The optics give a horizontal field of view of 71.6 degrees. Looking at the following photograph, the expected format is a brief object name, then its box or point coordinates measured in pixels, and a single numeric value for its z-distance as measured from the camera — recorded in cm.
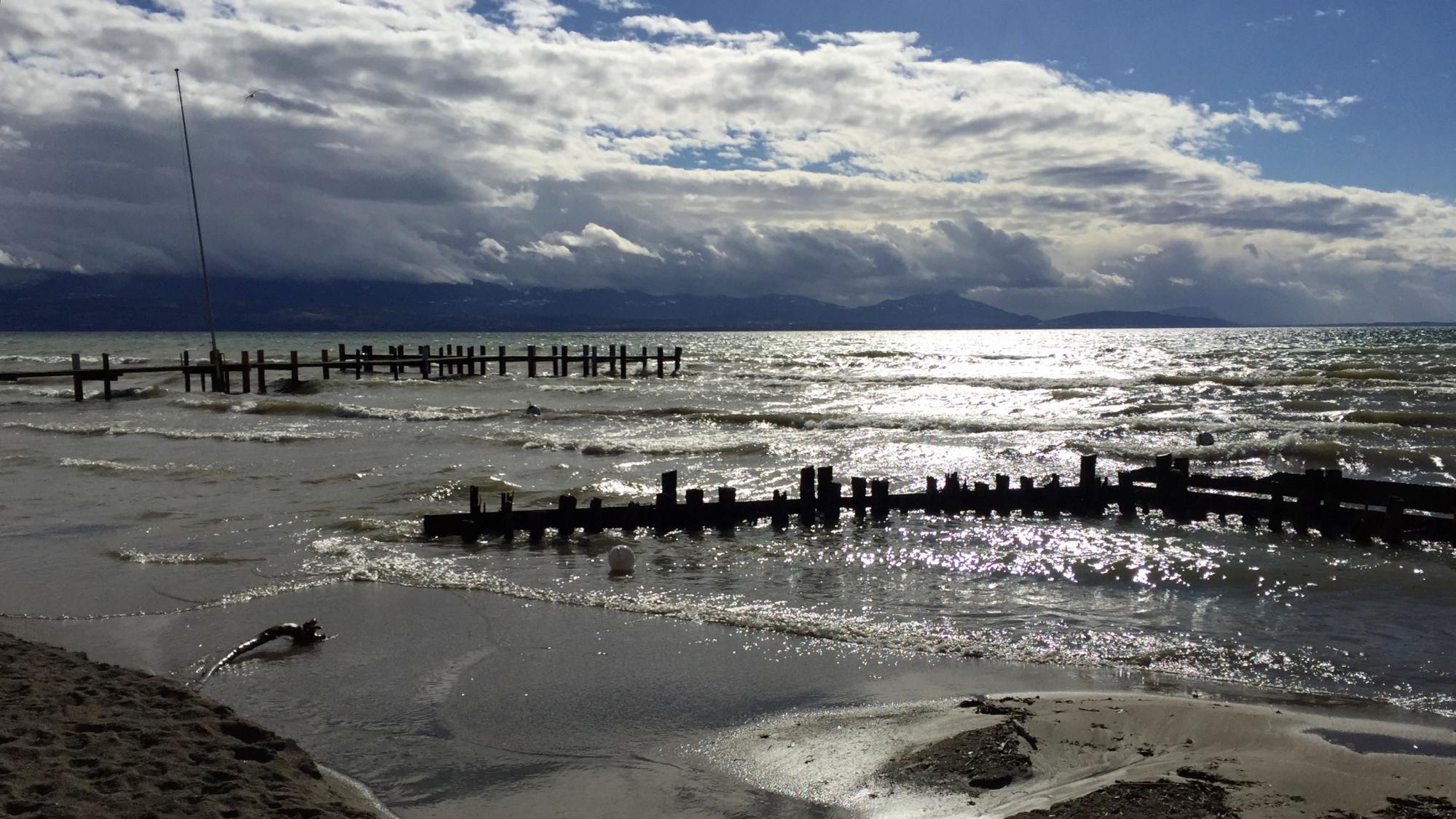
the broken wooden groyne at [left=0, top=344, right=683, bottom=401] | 4103
